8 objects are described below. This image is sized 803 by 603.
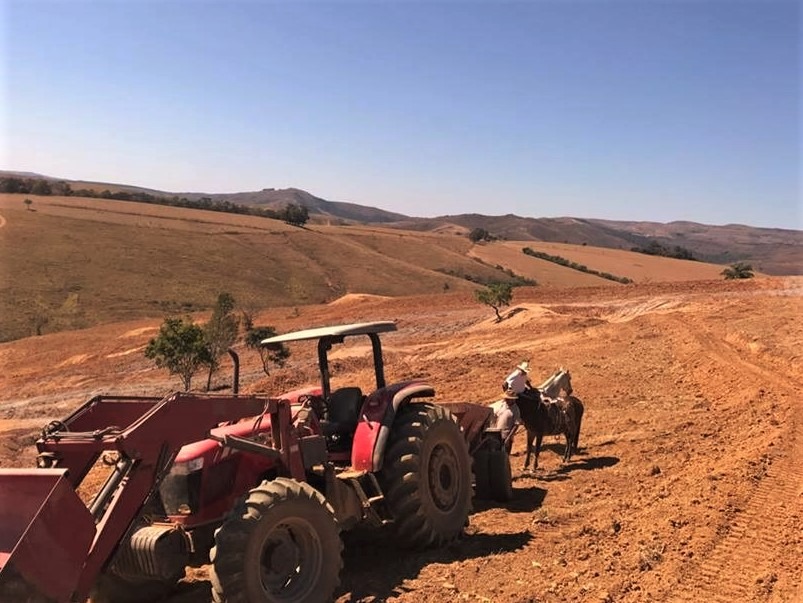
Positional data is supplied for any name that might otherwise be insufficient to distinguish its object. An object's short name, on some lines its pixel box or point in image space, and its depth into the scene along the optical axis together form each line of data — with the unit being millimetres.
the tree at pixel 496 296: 31688
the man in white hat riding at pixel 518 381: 10930
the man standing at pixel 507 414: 10562
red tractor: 4434
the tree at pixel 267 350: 24980
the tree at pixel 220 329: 24688
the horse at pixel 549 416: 10953
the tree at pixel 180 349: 21766
